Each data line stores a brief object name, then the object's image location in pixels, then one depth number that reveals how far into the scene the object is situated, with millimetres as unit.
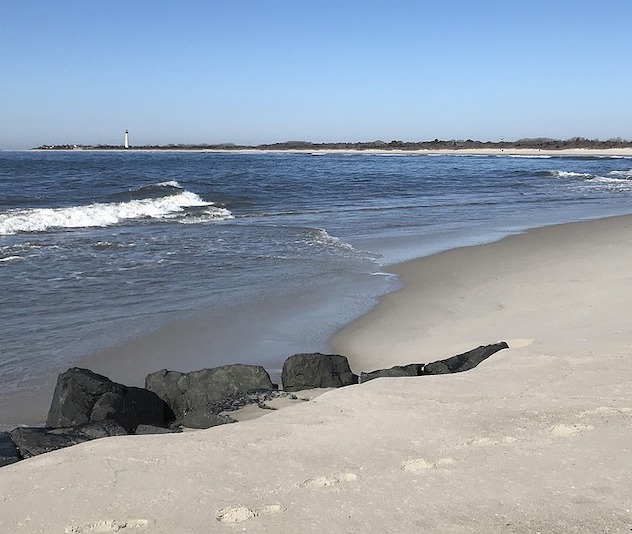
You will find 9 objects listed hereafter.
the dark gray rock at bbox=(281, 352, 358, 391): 6020
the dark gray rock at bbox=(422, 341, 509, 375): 6002
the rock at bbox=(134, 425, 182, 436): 4829
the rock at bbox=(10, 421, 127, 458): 4512
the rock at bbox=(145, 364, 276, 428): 5805
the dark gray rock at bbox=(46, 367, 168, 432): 5137
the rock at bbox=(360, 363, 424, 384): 5902
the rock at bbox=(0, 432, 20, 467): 4295
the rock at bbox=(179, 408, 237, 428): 5086
